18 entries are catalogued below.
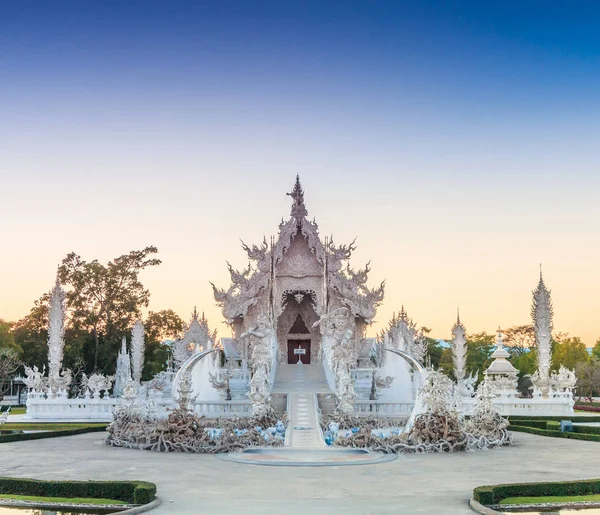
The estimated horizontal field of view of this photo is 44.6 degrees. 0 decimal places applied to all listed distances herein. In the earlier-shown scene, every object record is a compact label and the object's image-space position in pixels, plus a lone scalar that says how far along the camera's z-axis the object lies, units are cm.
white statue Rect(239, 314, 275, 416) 2042
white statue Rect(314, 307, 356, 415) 2106
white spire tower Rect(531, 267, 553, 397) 2984
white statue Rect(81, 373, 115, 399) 2762
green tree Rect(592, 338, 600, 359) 5825
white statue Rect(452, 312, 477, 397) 3806
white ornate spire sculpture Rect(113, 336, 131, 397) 3416
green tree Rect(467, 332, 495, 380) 6115
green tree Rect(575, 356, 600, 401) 4825
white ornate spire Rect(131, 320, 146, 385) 3975
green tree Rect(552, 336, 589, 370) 5416
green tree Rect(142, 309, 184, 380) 4831
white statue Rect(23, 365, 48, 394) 2738
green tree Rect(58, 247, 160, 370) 4603
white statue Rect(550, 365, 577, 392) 2917
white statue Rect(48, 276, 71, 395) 2798
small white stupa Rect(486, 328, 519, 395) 3666
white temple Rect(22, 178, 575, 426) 2303
